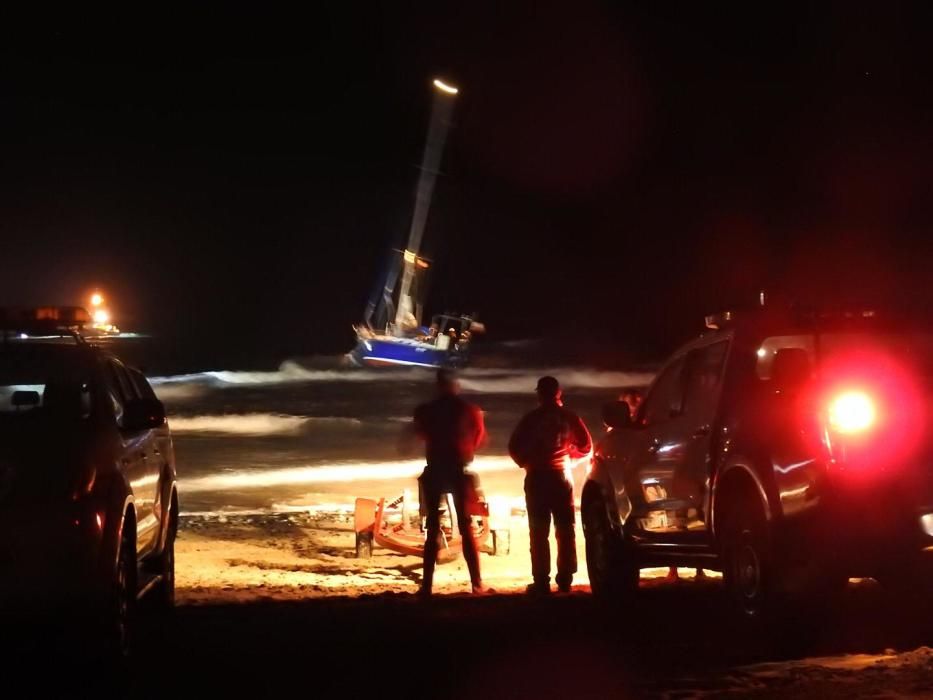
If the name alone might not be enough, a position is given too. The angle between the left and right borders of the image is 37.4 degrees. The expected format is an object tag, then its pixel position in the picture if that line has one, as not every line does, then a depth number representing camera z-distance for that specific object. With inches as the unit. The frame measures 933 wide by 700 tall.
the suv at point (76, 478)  232.8
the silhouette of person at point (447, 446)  401.1
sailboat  2212.1
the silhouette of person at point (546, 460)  400.8
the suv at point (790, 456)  243.9
